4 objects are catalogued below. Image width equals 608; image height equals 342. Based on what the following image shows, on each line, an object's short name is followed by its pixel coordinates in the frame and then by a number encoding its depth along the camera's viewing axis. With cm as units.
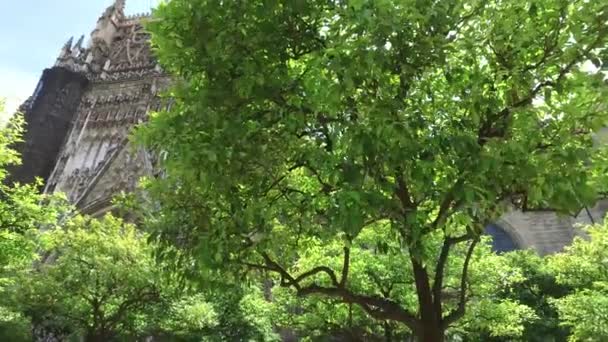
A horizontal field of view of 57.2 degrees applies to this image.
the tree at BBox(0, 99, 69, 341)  1355
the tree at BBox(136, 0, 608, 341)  535
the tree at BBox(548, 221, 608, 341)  1343
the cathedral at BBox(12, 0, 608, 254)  2859
